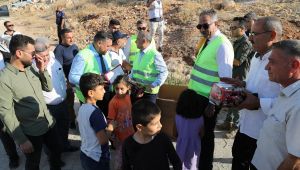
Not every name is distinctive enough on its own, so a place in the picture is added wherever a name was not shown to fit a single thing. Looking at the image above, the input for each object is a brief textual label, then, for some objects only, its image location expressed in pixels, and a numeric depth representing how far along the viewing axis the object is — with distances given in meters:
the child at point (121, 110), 4.09
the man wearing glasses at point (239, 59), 5.17
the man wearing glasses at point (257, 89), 2.93
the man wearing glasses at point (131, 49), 5.80
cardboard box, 4.94
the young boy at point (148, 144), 2.74
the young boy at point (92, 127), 3.13
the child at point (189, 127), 3.51
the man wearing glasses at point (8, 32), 6.72
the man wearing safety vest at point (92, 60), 4.42
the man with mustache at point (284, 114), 2.20
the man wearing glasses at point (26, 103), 3.35
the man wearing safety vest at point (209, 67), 3.63
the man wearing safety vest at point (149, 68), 4.55
